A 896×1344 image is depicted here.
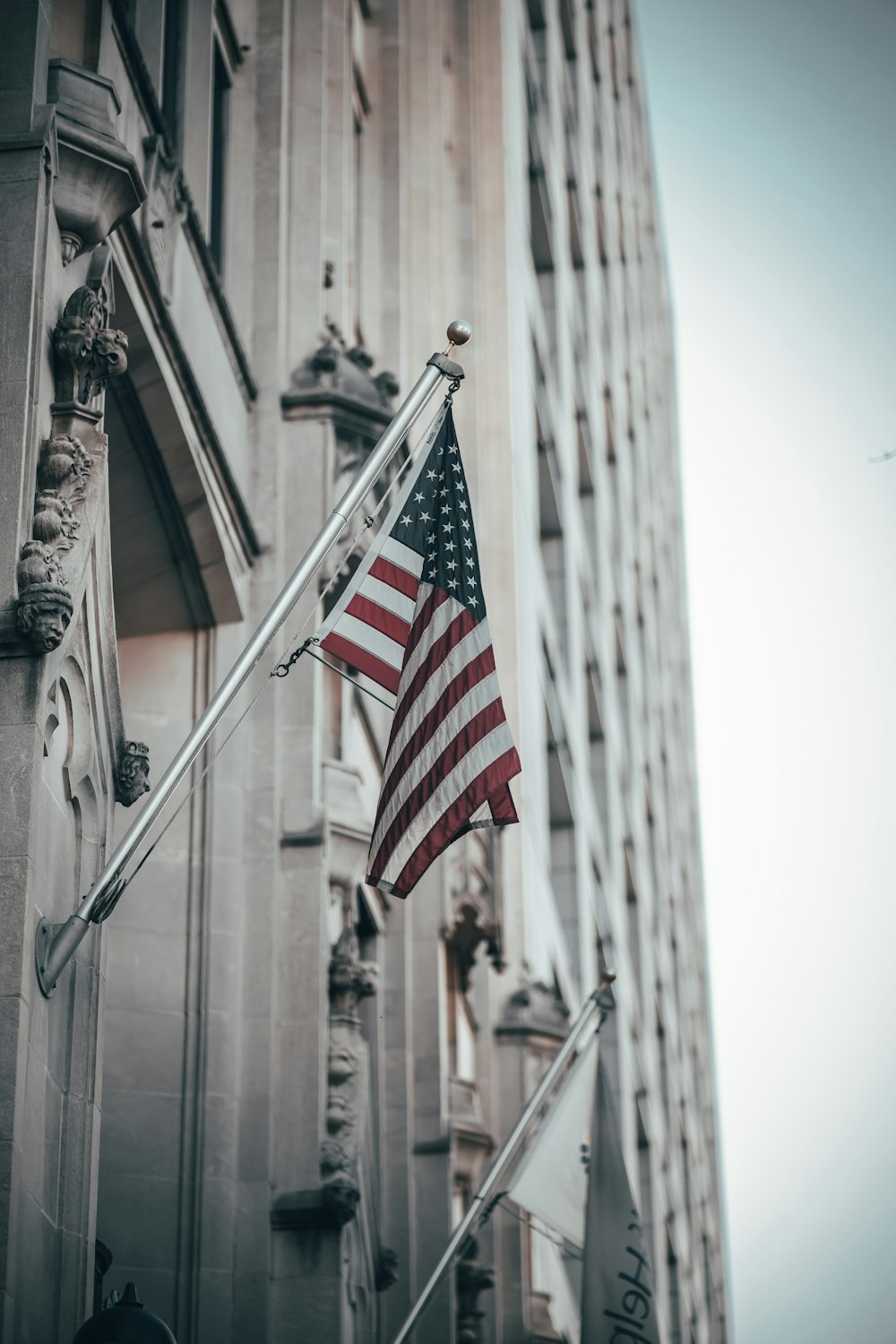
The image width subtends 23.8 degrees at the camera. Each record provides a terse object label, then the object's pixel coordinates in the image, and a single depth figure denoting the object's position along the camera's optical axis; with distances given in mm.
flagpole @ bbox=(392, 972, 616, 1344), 16266
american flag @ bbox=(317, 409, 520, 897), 11812
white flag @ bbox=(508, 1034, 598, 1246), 19734
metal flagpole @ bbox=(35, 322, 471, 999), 10125
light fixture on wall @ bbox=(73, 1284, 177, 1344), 9594
